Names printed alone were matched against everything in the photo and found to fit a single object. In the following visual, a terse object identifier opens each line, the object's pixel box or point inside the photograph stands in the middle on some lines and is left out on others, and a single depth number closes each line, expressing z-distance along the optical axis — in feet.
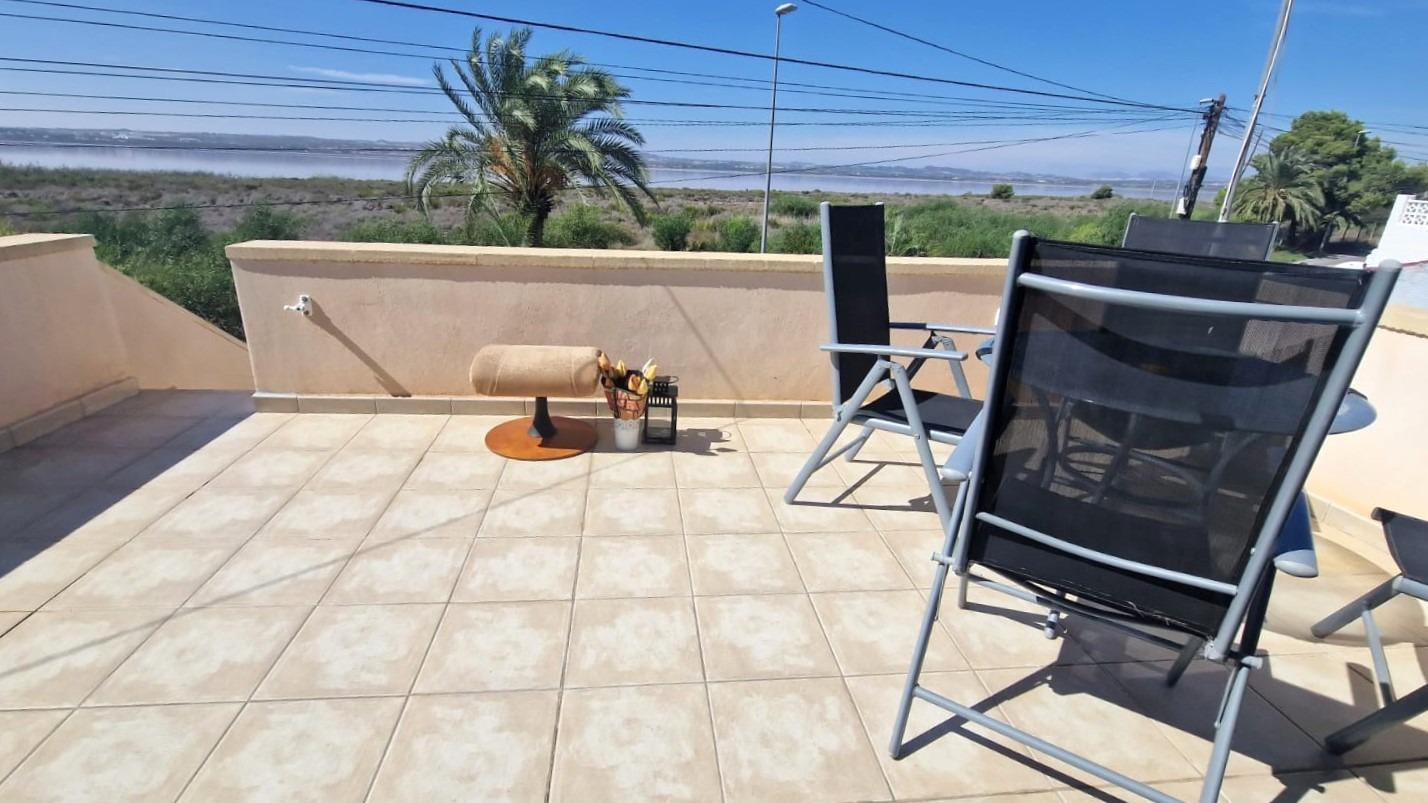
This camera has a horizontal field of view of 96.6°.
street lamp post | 47.16
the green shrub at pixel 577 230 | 53.66
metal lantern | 10.34
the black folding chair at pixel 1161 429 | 3.29
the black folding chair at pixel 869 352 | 7.41
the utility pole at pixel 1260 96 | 33.65
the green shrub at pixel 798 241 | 61.98
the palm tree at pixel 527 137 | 30.91
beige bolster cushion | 9.06
